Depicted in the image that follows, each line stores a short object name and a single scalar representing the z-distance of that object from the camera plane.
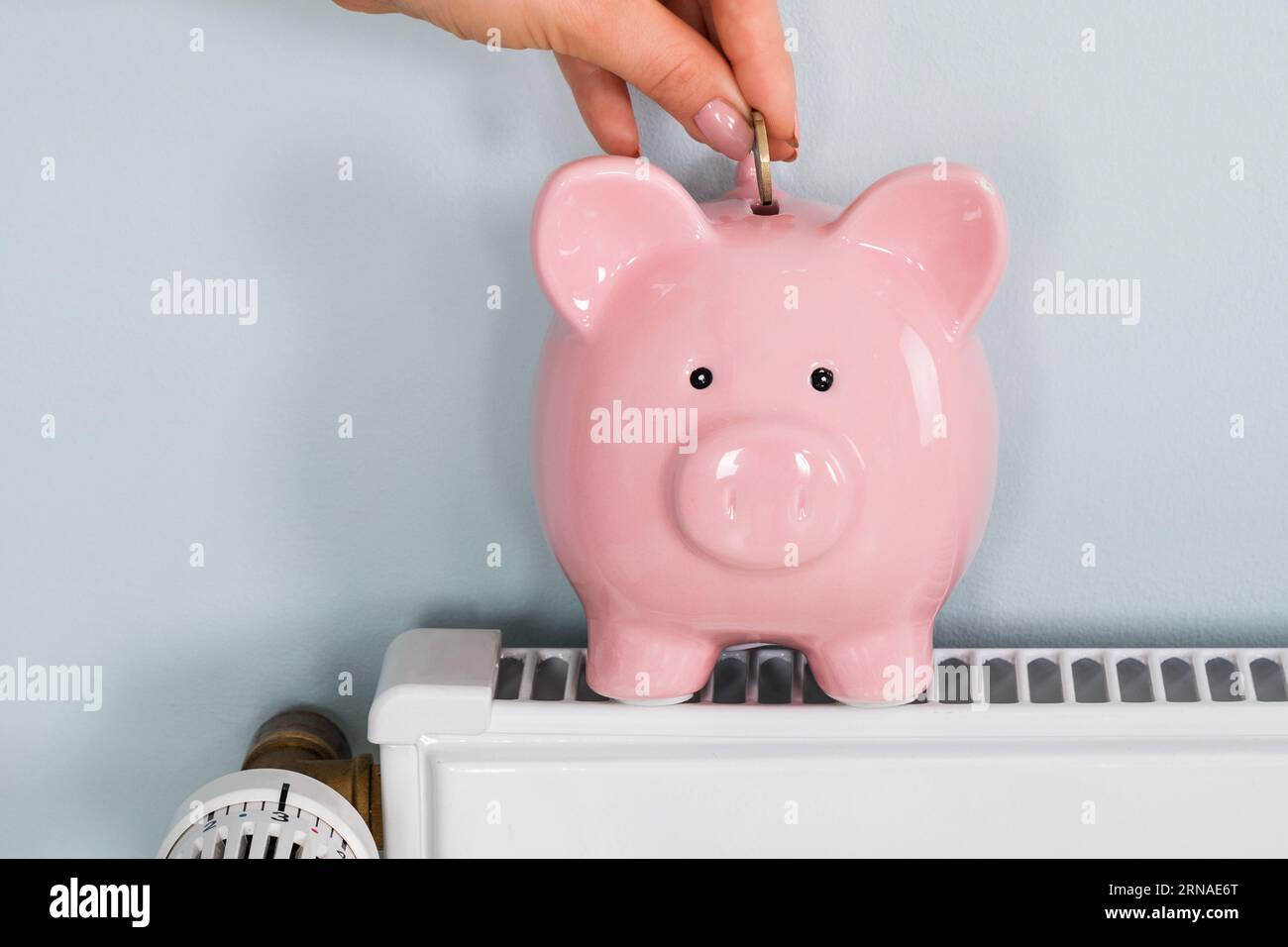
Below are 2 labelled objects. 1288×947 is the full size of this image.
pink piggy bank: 0.64
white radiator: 0.75
